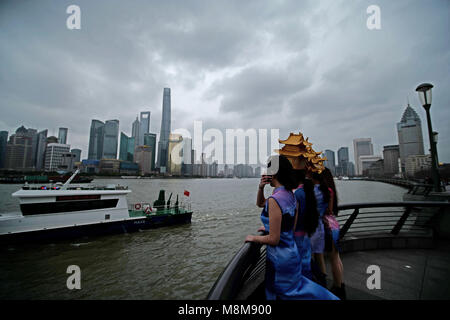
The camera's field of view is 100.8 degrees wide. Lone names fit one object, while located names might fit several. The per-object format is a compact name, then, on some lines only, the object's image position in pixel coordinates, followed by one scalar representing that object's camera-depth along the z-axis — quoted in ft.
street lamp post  19.97
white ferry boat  32.22
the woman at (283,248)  5.34
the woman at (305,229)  6.86
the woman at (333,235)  8.16
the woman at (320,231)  8.84
